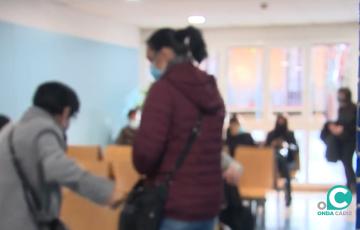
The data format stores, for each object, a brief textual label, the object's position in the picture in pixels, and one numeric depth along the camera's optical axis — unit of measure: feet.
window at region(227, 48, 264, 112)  30.78
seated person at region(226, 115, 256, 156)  21.17
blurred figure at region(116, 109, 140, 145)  26.08
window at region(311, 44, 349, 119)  29.35
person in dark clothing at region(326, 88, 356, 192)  22.40
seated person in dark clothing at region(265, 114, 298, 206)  20.48
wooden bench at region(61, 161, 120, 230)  10.78
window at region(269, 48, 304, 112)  30.19
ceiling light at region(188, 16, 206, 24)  27.27
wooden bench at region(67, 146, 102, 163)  16.39
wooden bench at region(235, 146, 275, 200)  16.24
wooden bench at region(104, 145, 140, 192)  12.71
